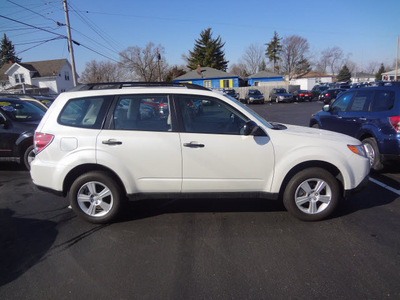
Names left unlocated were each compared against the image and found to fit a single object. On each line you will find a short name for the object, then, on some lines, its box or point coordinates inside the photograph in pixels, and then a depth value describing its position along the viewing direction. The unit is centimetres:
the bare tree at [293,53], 7998
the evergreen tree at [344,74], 8625
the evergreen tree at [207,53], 6450
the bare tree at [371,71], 12375
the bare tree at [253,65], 9184
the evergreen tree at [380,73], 8144
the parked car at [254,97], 3266
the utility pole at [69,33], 2173
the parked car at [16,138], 637
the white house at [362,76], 10346
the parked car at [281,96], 3272
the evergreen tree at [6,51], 6525
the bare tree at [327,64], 10575
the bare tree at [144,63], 6650
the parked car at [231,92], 3212
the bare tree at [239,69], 9287
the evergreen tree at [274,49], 7675
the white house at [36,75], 4844
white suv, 361
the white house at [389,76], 6669
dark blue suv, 527
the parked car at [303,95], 3325
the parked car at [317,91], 3627
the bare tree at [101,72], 7400
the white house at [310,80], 6525
